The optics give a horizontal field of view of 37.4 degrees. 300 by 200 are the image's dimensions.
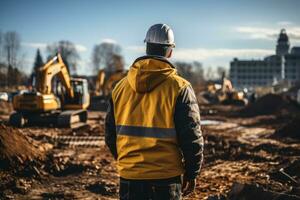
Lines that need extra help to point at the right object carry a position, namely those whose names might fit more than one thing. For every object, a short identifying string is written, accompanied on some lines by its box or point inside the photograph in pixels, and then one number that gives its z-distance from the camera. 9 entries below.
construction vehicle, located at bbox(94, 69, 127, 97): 32.44
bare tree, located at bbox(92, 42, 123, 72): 95.12
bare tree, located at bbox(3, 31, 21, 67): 64.56
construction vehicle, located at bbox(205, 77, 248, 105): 40.68
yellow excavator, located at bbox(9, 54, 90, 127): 18.41
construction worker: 3.29
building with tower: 119.44
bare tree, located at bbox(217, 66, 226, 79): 141.62
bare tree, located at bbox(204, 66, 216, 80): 137.82
